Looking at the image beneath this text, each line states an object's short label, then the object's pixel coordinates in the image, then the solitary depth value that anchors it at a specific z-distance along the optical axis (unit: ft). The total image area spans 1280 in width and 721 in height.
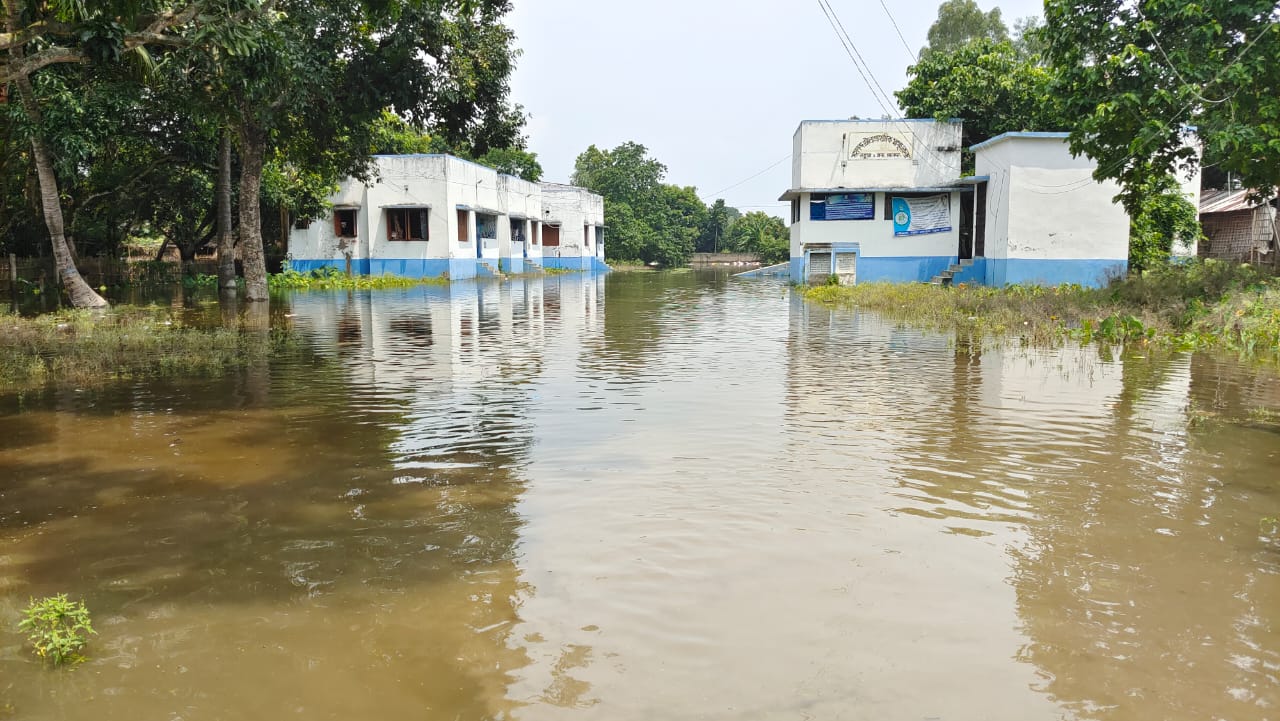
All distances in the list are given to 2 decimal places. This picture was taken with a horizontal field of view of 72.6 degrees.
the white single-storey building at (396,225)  134.10
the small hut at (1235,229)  93.71
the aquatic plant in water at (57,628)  12.15
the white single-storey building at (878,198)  110.93
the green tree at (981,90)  110.01
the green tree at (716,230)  334.44
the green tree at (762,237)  283.18
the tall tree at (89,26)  29.73
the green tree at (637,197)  272.51
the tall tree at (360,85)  71.00
